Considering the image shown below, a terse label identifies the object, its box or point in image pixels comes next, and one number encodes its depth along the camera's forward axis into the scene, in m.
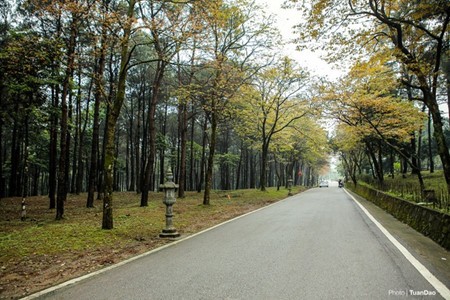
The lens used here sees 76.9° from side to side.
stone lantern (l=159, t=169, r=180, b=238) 7.46
